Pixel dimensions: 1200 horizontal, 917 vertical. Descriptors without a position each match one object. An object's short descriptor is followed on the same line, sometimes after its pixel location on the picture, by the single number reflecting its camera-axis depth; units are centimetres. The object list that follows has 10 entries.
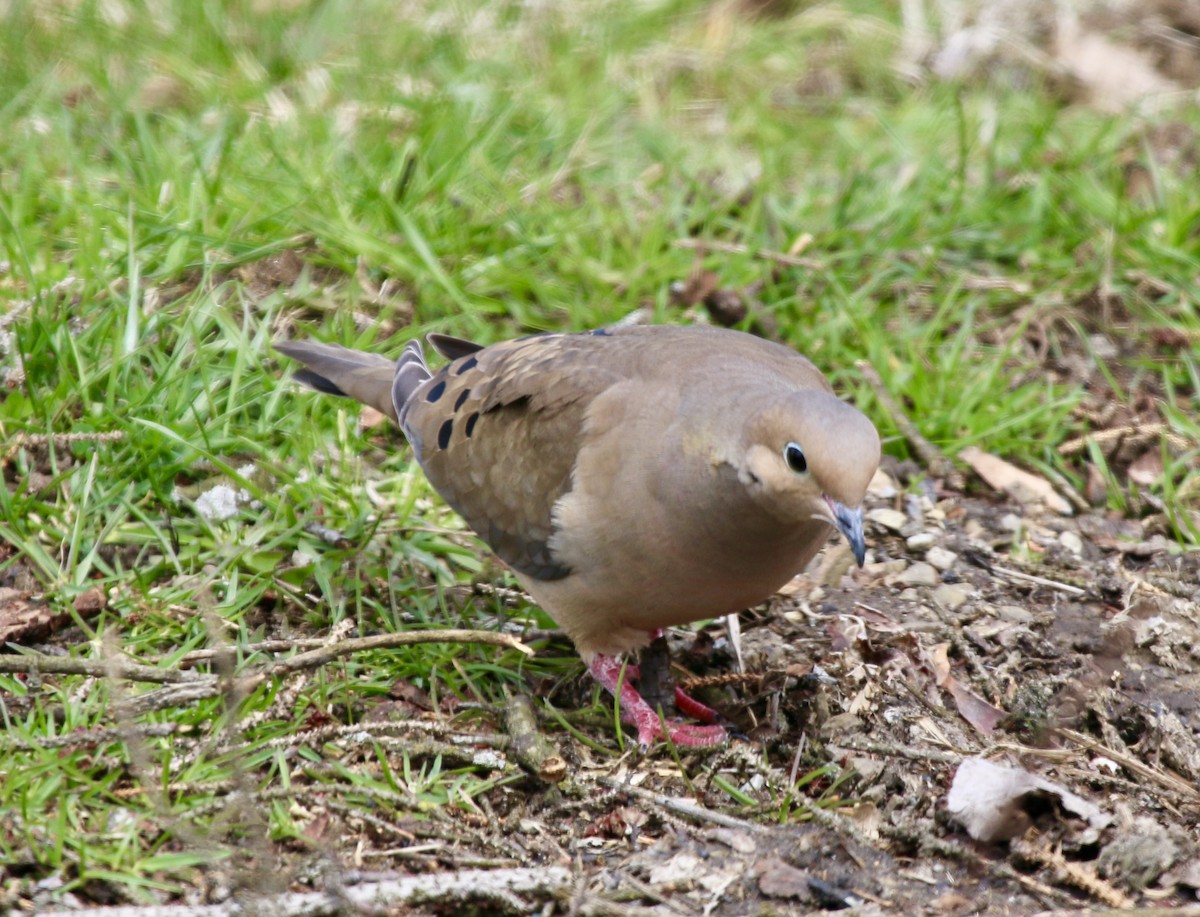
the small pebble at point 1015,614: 825
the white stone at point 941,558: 894
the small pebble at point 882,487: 955
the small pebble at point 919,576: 877
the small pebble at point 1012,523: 935
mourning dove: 655
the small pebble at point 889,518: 927
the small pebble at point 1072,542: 916
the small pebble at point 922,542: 910
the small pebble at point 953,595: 850
